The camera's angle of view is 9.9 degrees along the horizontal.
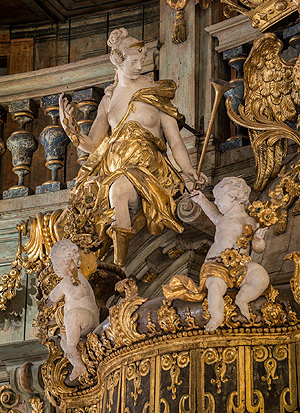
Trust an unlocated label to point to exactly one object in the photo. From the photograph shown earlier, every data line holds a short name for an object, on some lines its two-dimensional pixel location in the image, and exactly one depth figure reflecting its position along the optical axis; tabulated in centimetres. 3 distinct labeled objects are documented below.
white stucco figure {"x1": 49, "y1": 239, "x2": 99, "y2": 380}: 921
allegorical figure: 992
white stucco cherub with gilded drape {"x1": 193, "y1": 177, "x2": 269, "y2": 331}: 836
